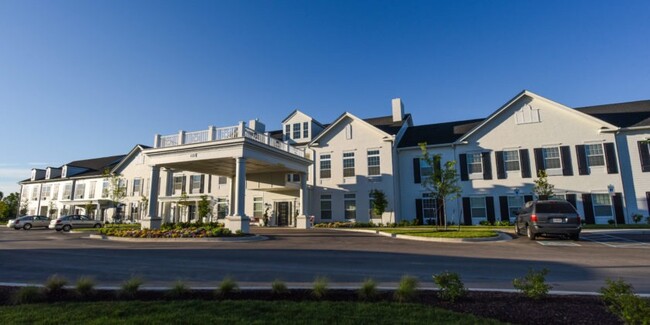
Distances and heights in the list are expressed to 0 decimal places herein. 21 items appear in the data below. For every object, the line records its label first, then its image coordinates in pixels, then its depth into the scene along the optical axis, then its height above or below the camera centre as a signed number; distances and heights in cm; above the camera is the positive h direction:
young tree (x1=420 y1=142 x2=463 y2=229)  2005 +204
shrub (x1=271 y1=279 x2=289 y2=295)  584 -122
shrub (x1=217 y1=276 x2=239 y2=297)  580 -120
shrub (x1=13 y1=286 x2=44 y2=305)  555 -123
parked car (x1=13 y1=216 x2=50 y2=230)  3362 -41
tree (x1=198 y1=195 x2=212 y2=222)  2688 +59
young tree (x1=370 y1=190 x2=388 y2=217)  2680 +80
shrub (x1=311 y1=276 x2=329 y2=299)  564 -121
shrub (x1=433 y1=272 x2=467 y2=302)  537 -114
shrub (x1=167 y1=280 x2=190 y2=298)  576 -122
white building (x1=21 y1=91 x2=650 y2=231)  2236 +352
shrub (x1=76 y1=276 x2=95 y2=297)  585 -116
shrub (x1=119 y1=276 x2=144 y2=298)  577 -118
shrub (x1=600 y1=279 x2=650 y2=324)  392 -109
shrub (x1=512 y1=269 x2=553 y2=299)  528 -114
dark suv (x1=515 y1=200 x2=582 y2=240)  1461 -32
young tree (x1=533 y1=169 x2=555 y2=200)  2317 +166
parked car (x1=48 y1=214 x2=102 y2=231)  3034 -47
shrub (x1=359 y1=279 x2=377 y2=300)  558 -124
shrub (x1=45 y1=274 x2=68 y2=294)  595 -114
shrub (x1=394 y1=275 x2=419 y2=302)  543 -120
